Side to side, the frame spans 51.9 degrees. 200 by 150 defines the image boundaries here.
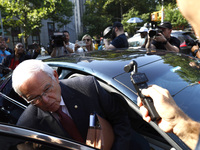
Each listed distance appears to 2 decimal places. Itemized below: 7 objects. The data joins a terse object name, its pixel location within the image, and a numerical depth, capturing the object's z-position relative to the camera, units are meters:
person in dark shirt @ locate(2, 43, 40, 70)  4.87
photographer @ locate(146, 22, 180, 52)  3.51
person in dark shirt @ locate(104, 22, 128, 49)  3.85
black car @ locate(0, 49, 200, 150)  1.52
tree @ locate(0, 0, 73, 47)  19.64
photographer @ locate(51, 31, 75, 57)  4.55
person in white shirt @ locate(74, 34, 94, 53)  4.97
